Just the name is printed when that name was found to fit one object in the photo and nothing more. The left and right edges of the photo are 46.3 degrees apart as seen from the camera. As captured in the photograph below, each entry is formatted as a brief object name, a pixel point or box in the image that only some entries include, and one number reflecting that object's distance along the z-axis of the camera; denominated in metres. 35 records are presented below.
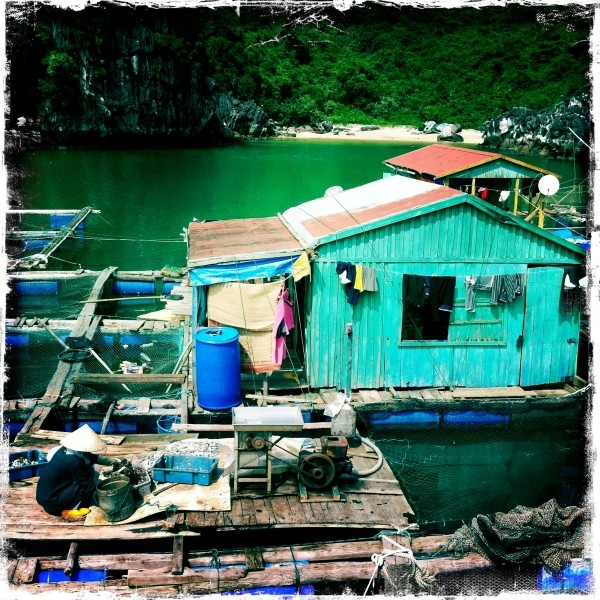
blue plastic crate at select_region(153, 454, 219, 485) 10.45
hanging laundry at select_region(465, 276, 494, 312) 14.64
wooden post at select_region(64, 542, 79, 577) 8.97
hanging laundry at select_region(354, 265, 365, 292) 13.97
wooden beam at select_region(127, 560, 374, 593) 8.79
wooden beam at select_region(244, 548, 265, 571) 9.10
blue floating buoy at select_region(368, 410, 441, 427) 14.45
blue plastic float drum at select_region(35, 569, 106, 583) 8.98
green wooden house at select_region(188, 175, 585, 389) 14.16
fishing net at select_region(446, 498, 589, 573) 9.02
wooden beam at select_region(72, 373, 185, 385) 14.82
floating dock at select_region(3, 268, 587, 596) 9.02
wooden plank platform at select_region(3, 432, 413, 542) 9.36
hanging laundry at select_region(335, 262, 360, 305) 13.98
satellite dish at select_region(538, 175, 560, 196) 17.73
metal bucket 9.47
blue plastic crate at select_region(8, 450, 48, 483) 10.59
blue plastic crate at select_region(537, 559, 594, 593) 8.98
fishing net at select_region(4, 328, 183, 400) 16.50
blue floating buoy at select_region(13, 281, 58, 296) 23.70
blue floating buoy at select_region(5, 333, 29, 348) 18.72
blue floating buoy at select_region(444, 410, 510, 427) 14.79
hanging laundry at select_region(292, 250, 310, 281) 13.85
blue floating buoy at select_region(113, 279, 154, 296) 25.00
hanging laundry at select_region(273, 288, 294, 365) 14.24
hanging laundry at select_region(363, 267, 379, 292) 14.16
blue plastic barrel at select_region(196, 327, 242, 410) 13.29
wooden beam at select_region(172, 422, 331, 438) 12.07
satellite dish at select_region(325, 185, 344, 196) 21.45
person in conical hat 9.34
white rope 8.91
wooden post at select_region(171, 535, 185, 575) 8.93
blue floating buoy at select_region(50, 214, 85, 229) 33.47
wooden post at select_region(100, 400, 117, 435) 13.36
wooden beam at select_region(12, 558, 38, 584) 8.77
